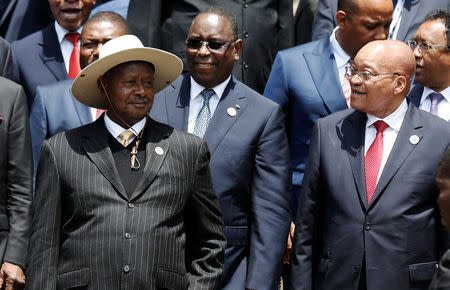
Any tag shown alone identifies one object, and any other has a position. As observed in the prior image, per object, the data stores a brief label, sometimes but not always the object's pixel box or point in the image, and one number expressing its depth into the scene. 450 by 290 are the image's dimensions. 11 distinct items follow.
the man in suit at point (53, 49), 14.48
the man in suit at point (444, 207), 7.50
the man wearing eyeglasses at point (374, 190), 11.23
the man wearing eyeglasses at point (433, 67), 13.35
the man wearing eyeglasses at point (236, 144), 11.82
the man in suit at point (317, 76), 13.12
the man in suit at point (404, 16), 14.59
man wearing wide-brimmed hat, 9.92
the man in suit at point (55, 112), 12.66
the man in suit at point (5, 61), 13.30
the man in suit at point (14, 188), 11.41
